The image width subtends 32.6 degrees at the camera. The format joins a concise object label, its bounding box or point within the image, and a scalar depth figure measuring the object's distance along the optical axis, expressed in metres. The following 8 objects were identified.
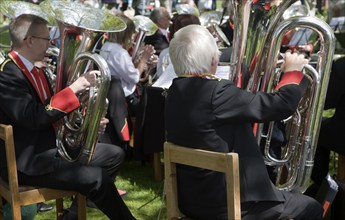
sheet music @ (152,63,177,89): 4.18
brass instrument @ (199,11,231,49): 5.20
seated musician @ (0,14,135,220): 3.09
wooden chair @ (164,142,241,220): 2.39
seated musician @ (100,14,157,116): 4.90
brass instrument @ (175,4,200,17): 9.40
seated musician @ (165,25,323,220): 2.53
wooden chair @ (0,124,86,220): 2.95
